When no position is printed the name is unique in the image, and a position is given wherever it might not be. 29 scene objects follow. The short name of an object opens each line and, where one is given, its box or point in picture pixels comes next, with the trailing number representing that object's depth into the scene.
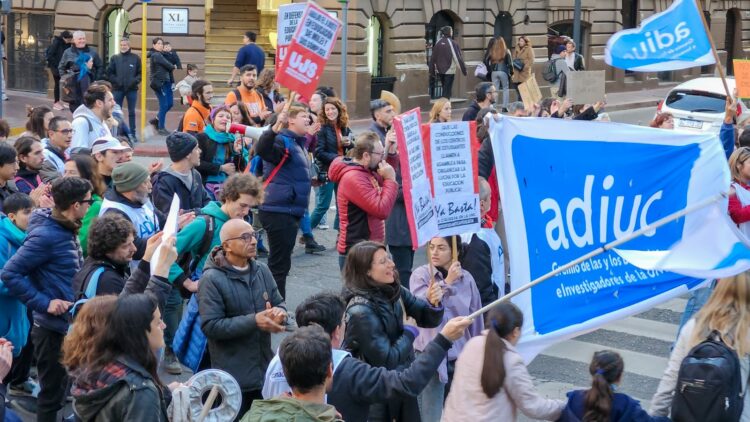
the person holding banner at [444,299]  6.94
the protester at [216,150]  10.62
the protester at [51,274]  6.80
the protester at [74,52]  18.98
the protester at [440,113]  11.55
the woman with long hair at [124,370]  4.51
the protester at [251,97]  13.61
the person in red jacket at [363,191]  8.89
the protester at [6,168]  8.30
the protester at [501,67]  23.66
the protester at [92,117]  10.70
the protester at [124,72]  20.00
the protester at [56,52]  21.81
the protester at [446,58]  23.97
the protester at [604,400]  5.27
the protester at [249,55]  19.80
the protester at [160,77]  21.05
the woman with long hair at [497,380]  5.38
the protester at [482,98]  13.62
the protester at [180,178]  8.73
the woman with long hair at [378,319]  5.83
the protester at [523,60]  23.06
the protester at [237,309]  6.26
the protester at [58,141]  9.59
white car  19.11
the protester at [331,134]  11.69
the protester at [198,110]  11.97
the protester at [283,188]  9.49
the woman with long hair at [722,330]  5.64
